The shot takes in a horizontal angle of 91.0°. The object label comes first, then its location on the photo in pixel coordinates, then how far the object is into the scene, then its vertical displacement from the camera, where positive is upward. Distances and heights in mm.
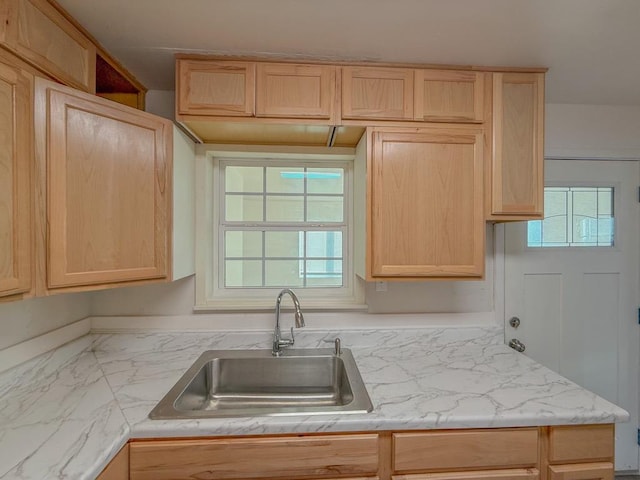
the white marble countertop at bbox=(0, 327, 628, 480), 893 -593
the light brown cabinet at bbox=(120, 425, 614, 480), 1002 -727
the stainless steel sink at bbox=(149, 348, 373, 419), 1442 -695
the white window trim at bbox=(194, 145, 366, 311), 1712 -47
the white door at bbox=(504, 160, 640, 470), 1857 -356
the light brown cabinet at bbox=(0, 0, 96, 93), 977 +671
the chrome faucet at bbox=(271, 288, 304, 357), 1508 -527
